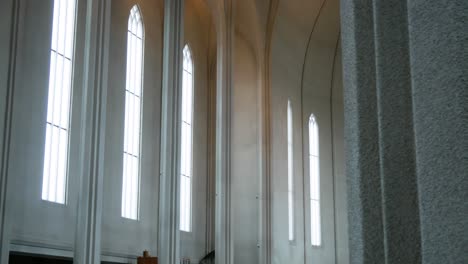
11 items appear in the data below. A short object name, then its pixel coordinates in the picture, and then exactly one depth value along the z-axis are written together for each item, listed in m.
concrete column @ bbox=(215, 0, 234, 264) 19.62
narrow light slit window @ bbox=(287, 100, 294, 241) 25.23
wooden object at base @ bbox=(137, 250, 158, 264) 17.00
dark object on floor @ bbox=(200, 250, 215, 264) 21.70
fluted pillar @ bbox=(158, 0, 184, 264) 17.41
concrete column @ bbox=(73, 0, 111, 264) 14.39
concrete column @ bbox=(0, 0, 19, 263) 13.30
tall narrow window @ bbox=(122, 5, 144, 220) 18.80
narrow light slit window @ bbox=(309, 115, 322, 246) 27.06
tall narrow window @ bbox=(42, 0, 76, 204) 15.91
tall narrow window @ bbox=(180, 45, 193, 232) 21.77
